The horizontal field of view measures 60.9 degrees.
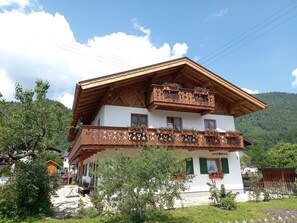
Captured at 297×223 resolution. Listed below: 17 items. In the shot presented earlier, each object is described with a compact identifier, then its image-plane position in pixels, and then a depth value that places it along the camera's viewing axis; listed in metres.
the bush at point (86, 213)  10.02
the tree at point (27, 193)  10.23
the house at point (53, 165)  38.61
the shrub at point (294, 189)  15.85
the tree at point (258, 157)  40.78
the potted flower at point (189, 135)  16.50
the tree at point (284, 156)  34.48
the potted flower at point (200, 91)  17.71
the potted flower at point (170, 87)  16.77
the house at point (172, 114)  15.07
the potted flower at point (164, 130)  15.72
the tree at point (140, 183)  7.95
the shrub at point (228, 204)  11.62
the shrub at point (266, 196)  13.94
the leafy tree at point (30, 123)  11.62
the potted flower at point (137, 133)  15.10
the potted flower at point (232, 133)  17.92
